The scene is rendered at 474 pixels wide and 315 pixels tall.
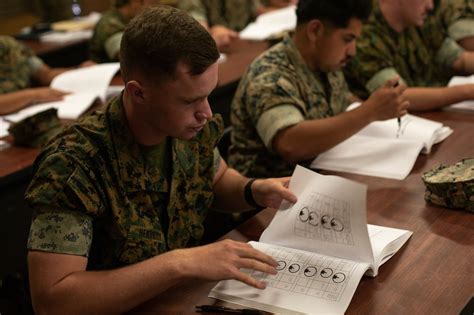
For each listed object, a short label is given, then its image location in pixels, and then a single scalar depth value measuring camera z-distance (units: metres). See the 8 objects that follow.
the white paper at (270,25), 3.34
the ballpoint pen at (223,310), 1.02
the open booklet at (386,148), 1.58
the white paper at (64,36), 3.81
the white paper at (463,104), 1.98
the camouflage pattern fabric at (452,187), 1.31
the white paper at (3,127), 2.15
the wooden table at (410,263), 1.03
